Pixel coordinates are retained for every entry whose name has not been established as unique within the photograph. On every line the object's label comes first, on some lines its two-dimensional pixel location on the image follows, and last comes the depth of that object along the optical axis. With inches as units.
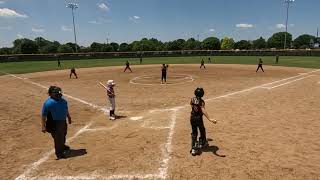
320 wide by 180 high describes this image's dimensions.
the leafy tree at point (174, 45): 3796.8
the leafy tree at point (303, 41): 5217.0
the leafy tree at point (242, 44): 4658.4
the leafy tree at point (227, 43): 4899.4
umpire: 264.4
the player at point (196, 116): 268.8
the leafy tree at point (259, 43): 4979.7
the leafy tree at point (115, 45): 4165.5
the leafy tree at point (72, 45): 3774.9
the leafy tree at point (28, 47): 3346.1
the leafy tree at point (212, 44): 4230.5
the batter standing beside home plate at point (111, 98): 407.3
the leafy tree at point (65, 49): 3448.5
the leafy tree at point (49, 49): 3597.3
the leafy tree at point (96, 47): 3560.6
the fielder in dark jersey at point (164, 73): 785.5
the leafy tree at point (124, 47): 4106.8
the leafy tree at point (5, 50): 3812.2
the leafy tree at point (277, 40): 4778.9
